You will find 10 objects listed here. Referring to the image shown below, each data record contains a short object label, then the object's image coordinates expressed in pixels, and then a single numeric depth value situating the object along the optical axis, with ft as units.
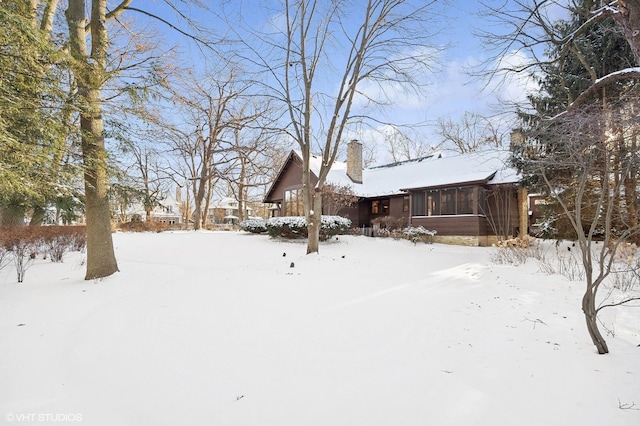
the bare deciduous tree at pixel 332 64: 35.58
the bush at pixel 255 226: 59.21
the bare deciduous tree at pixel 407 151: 112.25
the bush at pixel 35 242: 24.04
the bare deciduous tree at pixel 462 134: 93.50
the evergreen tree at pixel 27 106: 11.99
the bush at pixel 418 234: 51.70
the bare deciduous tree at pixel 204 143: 57.53
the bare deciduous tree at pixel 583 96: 11.82
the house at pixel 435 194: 50.75
